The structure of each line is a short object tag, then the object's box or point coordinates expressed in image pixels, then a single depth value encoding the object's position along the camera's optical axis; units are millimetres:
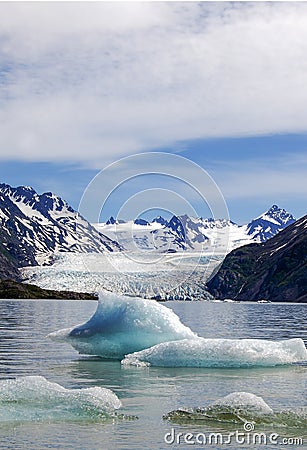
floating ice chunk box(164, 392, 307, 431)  20922
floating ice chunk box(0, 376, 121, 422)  21188
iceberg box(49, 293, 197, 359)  38656
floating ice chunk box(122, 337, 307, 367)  34906
